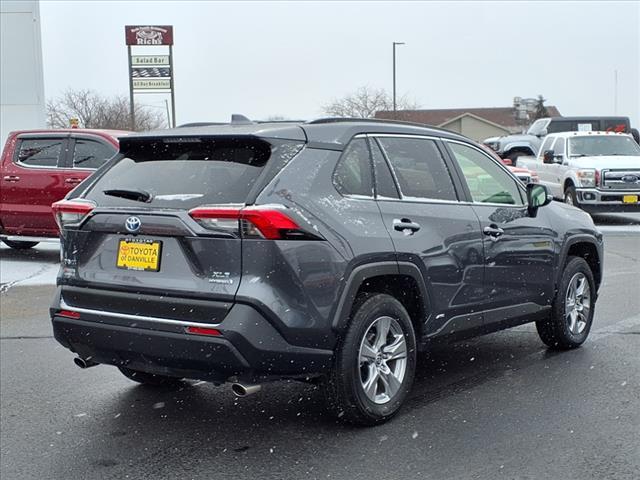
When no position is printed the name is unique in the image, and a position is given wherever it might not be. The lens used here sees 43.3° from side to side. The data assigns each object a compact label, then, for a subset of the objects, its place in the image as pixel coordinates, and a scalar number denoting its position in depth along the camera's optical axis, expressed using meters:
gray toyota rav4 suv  4.08
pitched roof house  73.75
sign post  32.78
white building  20.38
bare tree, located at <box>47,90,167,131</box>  43.72
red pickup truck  11.65
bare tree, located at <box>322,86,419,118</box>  53.72
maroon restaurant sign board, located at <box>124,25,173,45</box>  33.47
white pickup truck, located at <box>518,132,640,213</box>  16.12
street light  49.66
